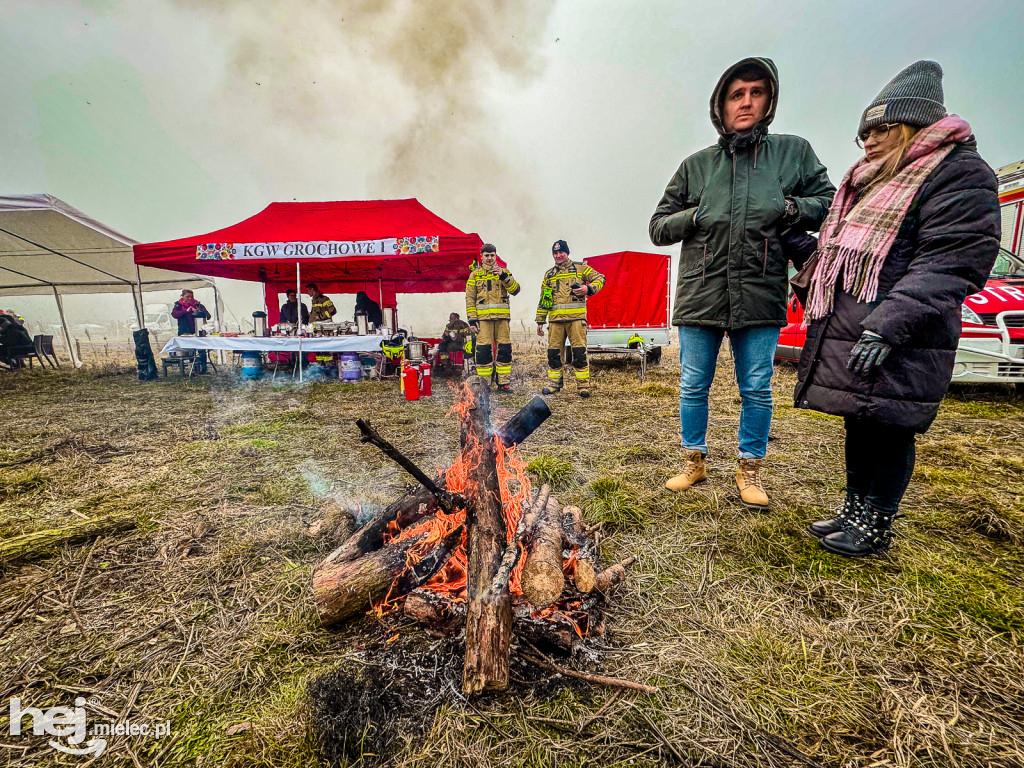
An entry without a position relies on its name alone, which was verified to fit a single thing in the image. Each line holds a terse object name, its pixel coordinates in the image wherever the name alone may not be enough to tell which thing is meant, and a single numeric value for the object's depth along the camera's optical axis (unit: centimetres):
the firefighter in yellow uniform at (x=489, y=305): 661
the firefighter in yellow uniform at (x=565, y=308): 641
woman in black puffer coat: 150
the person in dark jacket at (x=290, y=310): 1113
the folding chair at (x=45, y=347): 1105
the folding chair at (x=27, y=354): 1054
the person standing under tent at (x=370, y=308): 1151
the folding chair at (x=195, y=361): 915
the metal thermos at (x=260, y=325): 854
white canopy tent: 848
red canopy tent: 759
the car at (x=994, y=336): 454
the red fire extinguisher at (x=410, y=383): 655
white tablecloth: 805
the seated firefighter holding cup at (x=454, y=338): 974
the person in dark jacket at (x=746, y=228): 225
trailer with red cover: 929
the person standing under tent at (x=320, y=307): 1039
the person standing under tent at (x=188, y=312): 945
